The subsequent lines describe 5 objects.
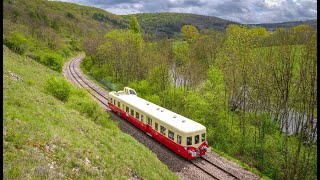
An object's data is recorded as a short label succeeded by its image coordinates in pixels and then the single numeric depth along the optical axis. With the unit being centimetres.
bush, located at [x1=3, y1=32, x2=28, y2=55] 4509
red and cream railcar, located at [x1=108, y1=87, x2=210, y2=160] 2005
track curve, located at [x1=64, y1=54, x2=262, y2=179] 1827
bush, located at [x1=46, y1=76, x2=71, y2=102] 2575
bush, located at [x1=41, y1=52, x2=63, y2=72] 5025
